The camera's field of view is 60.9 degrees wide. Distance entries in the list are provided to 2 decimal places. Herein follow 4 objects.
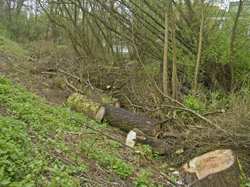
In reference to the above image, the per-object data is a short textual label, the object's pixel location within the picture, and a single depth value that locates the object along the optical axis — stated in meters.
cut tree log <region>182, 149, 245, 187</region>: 3.59
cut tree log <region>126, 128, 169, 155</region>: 5.33
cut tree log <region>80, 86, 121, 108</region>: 7.89
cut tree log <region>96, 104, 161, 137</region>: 6.07
